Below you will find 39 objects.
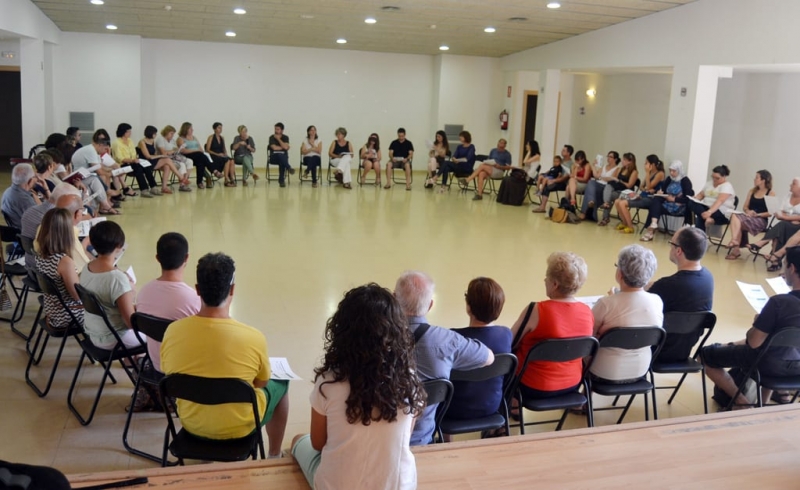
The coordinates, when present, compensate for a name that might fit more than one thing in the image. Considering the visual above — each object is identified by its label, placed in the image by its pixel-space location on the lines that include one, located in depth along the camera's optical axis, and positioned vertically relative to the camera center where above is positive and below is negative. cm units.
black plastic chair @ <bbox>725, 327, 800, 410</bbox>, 345 -114
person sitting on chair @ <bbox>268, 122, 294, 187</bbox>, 1277 -50
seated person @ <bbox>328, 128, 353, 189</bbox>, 1285 -54
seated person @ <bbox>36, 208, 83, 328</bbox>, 386 -83
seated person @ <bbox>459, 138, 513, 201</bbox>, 1266 -52
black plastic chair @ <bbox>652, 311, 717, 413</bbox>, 363 -92
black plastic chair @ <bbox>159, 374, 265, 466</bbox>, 254 -101
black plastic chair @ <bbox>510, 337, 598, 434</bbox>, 313 -97
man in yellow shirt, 265 -86
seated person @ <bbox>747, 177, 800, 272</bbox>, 752 -78
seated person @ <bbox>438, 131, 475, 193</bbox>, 1300 -50
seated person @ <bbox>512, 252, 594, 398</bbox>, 328 -87
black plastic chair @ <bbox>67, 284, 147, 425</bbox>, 341 -118
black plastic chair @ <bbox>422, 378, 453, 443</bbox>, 260 -96
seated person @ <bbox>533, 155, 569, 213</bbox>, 1109 -67
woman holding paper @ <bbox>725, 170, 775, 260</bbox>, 806 -78
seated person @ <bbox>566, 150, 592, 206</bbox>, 1087 -59
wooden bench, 260 -128
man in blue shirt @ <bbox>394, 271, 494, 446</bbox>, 273 -83
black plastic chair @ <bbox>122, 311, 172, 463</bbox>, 311 -97
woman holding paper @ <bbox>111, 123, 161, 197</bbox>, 1062 -66
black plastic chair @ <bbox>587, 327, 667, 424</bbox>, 335 -96
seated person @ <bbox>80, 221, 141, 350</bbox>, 357 -87
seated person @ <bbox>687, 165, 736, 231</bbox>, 853 -67
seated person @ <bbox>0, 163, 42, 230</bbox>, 565 -70
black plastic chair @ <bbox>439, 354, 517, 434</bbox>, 288 -102
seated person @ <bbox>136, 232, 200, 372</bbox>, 329 -81
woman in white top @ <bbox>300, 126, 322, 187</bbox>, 1298 -51
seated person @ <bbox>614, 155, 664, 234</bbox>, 962 -70
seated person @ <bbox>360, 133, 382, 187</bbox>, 1335 -50
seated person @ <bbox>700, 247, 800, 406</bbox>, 349 -104
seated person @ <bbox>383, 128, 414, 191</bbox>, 1341 -45
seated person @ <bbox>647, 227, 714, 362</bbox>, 380 -77
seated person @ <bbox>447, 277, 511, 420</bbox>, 298 -85
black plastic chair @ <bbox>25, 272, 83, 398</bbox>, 372 -119
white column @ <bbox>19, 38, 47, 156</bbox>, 1130 +32
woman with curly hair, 210 -79
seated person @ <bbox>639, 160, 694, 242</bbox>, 918 -70
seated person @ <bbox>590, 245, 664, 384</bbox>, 350 -84
